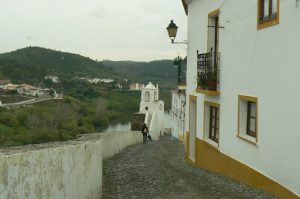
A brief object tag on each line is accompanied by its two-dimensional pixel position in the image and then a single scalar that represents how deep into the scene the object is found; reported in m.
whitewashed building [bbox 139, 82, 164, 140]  44.99
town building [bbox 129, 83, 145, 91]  113.26
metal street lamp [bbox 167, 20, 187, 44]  15.77
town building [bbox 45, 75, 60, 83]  126.18
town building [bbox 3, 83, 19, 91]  106.78
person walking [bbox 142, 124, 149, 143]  25.51
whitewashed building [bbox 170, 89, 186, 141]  32.22
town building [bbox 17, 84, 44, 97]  110.31
